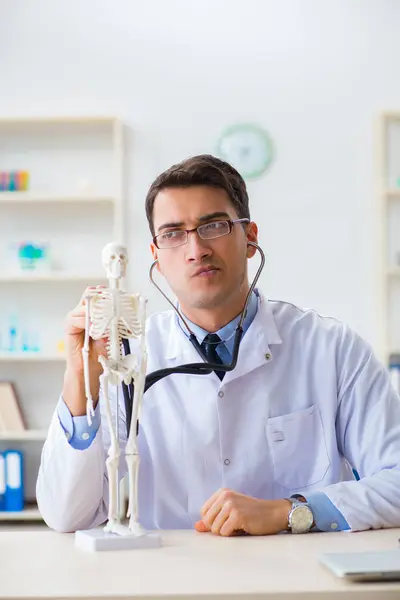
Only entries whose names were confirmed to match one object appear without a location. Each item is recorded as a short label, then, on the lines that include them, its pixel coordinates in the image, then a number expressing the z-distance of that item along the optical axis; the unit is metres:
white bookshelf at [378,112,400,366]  4.32
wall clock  4.43
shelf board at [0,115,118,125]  4.25
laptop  1.10
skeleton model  1.40
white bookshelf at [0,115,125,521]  4.43
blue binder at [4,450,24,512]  4.10
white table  1.07
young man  1.83
